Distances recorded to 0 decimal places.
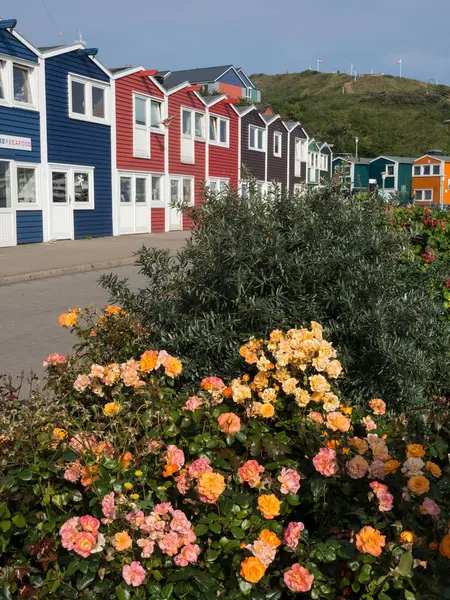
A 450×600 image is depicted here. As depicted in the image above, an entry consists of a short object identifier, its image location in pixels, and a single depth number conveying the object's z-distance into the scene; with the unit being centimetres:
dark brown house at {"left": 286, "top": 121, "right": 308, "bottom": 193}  3994
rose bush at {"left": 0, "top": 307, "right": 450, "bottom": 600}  197
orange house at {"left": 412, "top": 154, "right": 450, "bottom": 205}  6369
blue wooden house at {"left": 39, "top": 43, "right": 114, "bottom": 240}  2073
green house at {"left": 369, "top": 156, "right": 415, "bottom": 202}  6494
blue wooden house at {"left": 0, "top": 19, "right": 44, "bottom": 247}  1869
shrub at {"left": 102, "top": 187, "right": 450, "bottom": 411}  344
